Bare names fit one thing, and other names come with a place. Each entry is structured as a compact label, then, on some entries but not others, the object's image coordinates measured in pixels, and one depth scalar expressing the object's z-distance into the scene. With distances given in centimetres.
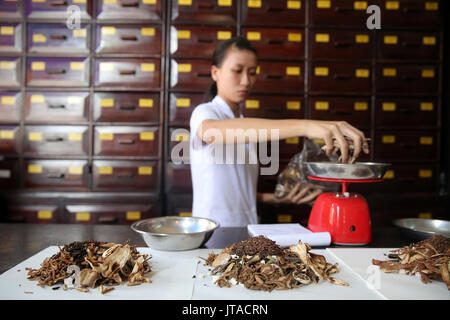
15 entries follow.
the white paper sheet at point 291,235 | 113
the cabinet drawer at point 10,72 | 264
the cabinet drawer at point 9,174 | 265
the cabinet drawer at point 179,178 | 266
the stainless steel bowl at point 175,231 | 105
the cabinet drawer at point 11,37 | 262
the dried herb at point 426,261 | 85
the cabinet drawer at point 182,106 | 264
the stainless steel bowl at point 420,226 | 118
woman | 162
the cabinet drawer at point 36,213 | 261
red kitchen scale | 118
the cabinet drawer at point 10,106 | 265
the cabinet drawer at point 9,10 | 261
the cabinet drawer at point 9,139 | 266
